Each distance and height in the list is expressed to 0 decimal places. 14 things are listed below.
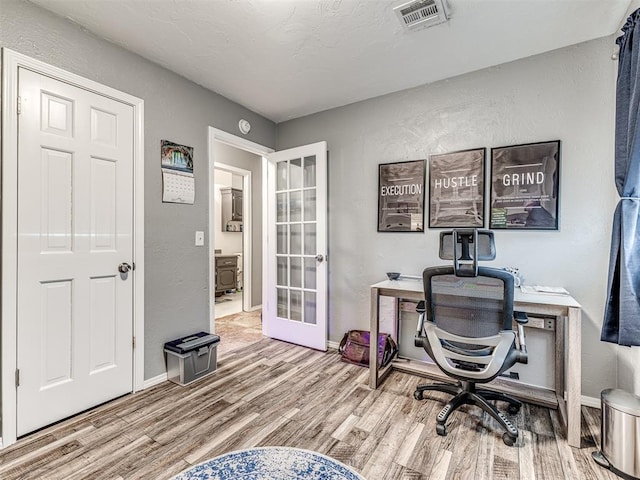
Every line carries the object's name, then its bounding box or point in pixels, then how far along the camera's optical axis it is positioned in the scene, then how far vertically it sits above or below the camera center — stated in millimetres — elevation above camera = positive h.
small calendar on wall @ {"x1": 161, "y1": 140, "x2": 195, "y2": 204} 2506 +559
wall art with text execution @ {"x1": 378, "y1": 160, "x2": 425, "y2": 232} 2805 +416
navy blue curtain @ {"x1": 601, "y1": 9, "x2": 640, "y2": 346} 1642 +158
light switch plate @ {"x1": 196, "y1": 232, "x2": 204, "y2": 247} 2773 -4
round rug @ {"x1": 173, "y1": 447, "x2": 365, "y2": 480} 1494 -1176
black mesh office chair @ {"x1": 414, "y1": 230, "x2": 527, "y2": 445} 1737 -490
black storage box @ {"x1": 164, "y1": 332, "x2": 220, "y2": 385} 2438 -991
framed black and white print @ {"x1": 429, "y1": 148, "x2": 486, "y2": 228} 2523 +443
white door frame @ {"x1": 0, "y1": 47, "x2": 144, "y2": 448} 1714 +32
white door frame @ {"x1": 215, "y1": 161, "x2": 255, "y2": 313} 4680 +170
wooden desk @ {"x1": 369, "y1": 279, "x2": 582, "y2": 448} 1756 -788
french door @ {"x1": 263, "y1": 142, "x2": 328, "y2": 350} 3178 -82
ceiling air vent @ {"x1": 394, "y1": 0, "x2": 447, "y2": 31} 1821 +1423
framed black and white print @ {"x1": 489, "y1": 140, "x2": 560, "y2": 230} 2258 +421
